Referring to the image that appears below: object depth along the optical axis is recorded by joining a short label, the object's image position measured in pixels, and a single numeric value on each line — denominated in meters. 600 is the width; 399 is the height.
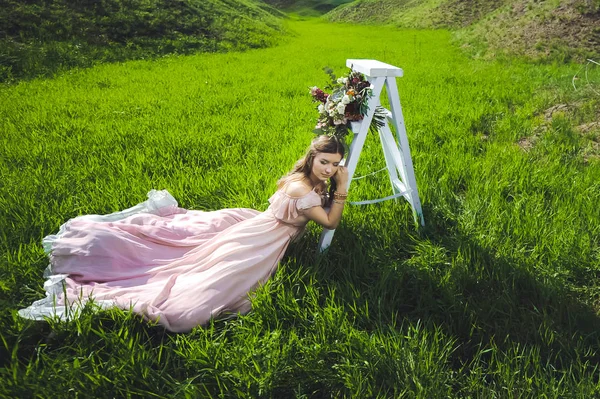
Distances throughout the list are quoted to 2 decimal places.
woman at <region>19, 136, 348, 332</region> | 2.11
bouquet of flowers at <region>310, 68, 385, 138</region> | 2.41
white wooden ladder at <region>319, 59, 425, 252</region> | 2.49
